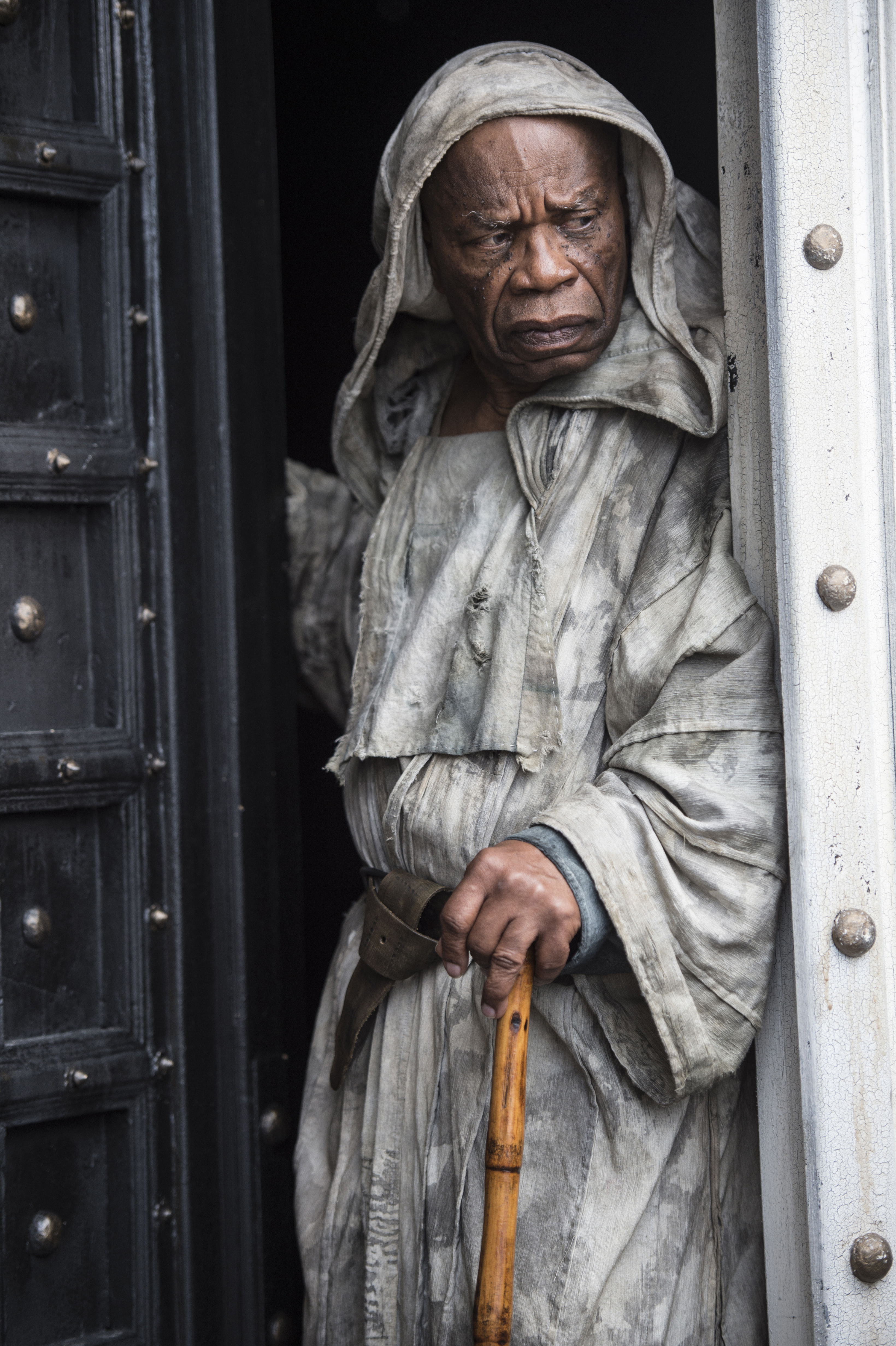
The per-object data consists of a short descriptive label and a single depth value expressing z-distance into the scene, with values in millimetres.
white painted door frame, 2376
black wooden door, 2581
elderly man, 2393
